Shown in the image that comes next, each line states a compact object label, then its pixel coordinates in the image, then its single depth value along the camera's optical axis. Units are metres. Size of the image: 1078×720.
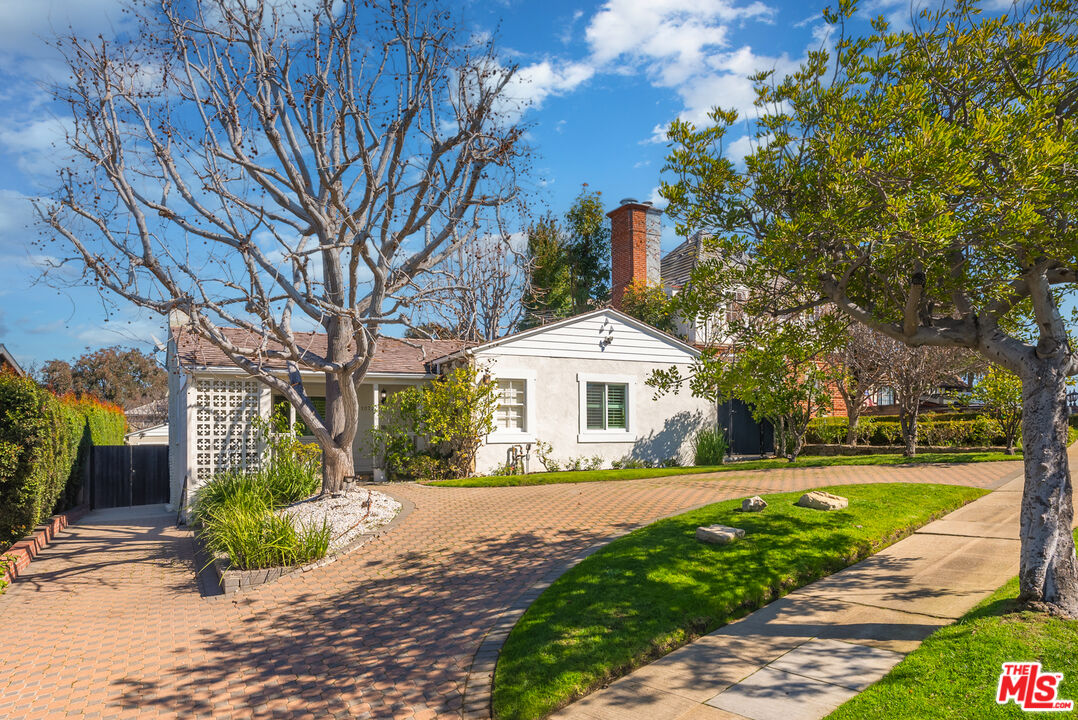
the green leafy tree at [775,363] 8.09
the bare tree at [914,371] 17.56
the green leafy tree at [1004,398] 15.44
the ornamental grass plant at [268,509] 9.32
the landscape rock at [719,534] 8.35
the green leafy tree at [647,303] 24.20
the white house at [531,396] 14.81
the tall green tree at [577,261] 30.16
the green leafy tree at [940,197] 5.62
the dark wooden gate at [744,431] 22.20
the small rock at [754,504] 9.92
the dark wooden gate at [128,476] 18.48
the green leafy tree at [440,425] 16.44
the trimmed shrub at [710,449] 19.89
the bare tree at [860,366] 18.88
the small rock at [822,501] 9.78
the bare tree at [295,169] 11.06
